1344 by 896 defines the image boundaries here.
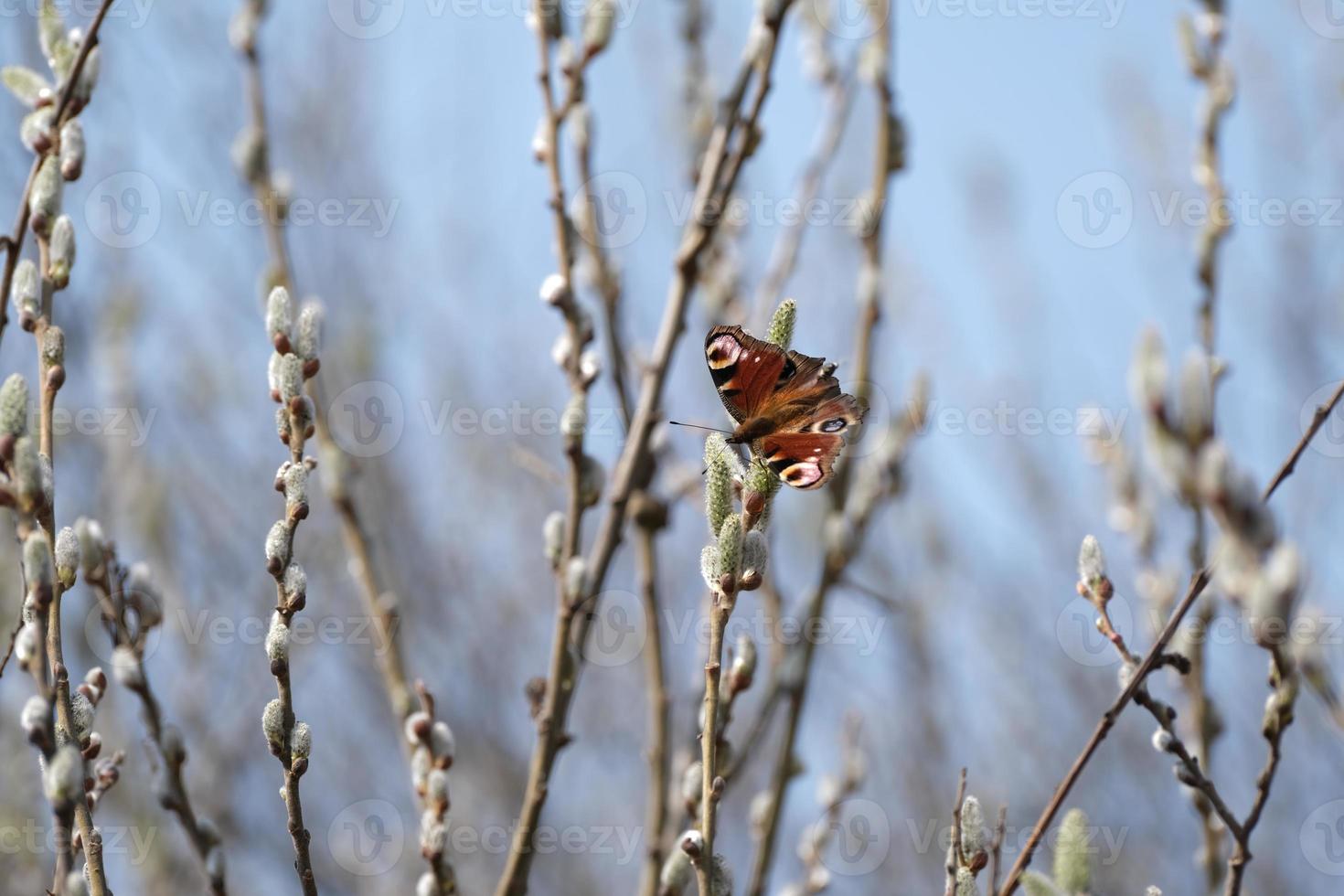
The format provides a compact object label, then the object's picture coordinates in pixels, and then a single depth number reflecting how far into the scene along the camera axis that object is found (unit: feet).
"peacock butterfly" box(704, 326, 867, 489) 11.54
